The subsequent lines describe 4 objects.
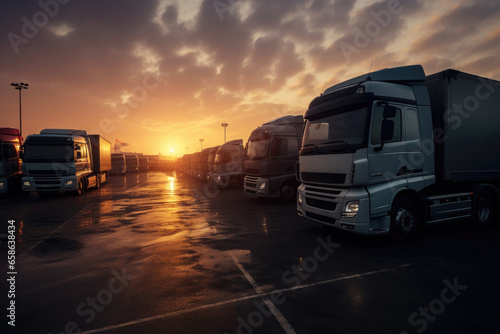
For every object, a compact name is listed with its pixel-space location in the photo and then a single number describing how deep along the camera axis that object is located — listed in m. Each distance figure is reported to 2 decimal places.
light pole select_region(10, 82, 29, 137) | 36.38
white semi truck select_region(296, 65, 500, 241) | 5.34
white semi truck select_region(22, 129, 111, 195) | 13.47
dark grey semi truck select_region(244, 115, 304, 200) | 11.22
